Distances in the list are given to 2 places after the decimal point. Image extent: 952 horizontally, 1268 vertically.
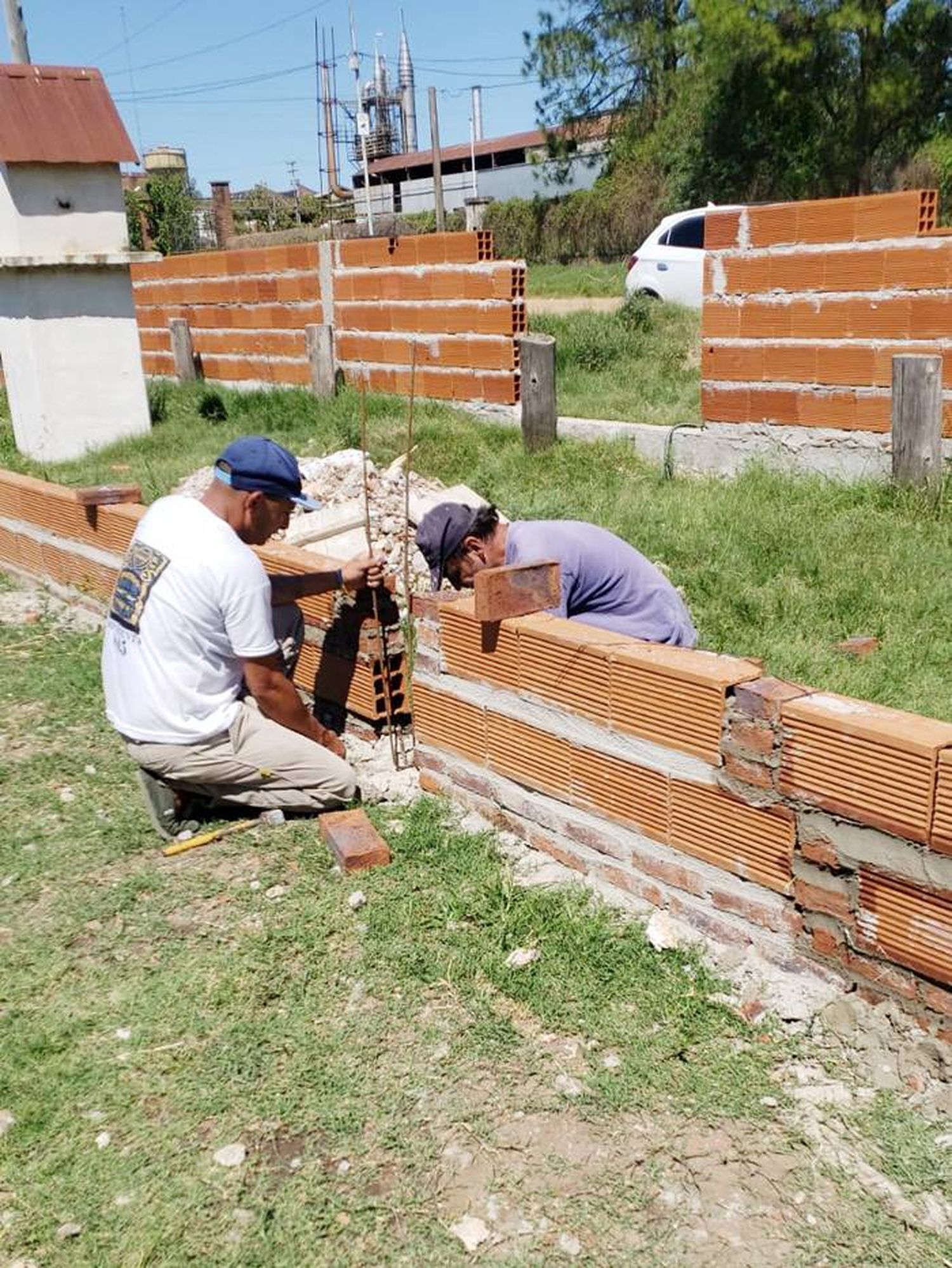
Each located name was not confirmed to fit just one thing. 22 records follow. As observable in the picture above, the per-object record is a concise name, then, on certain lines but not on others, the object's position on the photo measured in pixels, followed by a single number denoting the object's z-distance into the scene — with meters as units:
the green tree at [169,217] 31.80
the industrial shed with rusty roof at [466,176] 43.34
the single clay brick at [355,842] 3.91
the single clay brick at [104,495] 6.64
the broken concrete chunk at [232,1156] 2.74
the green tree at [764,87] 20.31
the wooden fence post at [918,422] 6.63
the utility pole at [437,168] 30.61
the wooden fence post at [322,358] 11.70
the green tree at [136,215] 31.00
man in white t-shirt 4.08
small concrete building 11.47
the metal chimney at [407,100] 65.31
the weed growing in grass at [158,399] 13.14
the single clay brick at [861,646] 4.86
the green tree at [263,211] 40.66
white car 14.02
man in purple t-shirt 4.02
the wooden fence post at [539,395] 9.02
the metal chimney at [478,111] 59.56
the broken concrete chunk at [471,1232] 2.47
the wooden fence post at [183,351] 14.34
